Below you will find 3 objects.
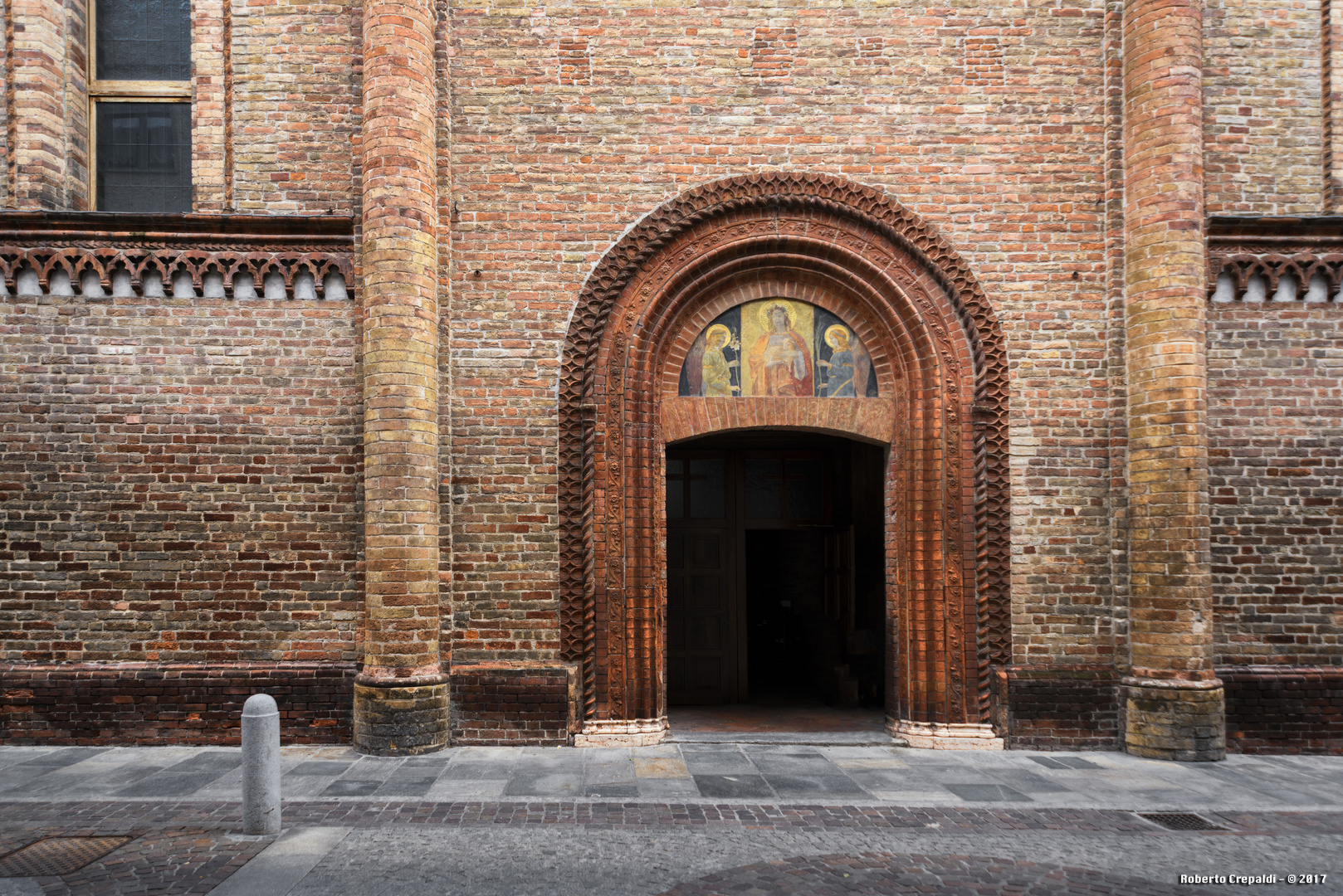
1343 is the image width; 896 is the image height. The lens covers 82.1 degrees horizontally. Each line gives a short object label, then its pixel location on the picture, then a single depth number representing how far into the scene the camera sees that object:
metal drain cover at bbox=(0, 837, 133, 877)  4.48
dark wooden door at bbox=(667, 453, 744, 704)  9.44
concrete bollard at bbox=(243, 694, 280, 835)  4.98
